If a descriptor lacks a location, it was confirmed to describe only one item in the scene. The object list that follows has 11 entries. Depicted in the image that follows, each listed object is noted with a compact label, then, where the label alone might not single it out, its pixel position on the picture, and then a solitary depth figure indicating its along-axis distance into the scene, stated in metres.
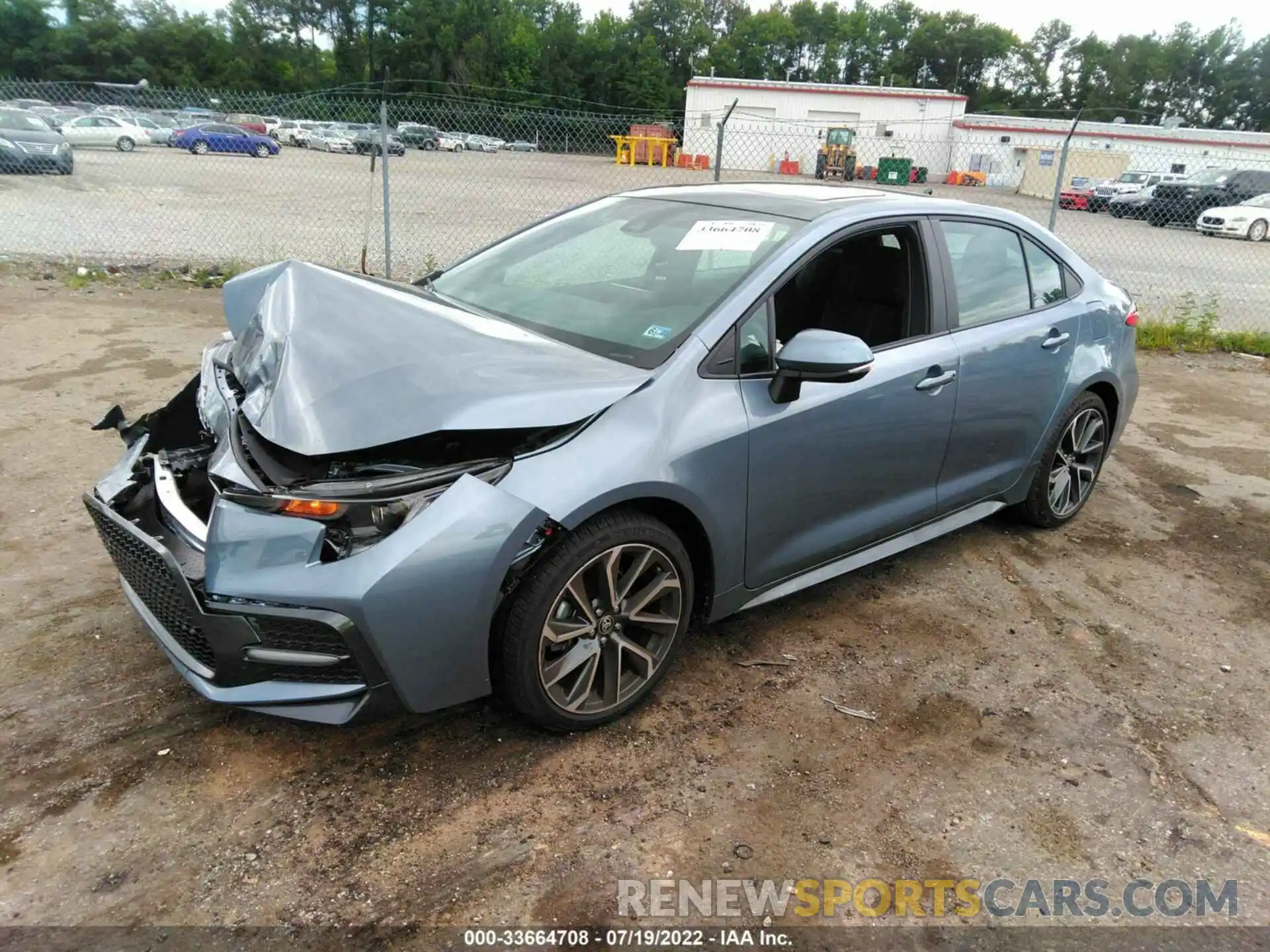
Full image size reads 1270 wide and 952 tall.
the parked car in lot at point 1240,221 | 22.11
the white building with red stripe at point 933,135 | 38.81
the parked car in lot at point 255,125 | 24.70
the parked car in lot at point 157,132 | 30.72
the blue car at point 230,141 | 24.44
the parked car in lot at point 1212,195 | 24.91
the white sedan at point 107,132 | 28.08
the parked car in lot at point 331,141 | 22.12
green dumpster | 36.78
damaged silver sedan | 2.31
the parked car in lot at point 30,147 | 14.49
